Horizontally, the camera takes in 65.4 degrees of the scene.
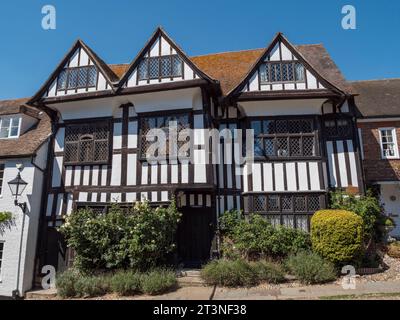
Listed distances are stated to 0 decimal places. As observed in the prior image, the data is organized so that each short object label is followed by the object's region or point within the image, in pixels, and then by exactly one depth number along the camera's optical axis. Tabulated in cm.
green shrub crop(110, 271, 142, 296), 846
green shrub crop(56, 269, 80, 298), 880
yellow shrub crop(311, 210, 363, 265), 875
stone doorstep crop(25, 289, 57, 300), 934
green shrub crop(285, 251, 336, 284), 841
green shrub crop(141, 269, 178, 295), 837
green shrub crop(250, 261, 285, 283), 874
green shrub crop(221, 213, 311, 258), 988
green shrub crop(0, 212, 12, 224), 1104
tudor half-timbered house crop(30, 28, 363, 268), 1080
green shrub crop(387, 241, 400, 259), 1000
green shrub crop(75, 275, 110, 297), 869
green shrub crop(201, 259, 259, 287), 872
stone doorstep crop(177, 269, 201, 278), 967
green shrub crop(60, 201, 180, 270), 933
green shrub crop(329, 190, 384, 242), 997
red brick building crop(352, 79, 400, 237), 1374
